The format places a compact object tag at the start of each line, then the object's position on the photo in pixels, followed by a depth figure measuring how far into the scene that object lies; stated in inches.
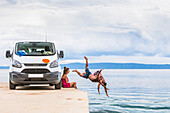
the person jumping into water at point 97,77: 470.3
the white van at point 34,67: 557.0
